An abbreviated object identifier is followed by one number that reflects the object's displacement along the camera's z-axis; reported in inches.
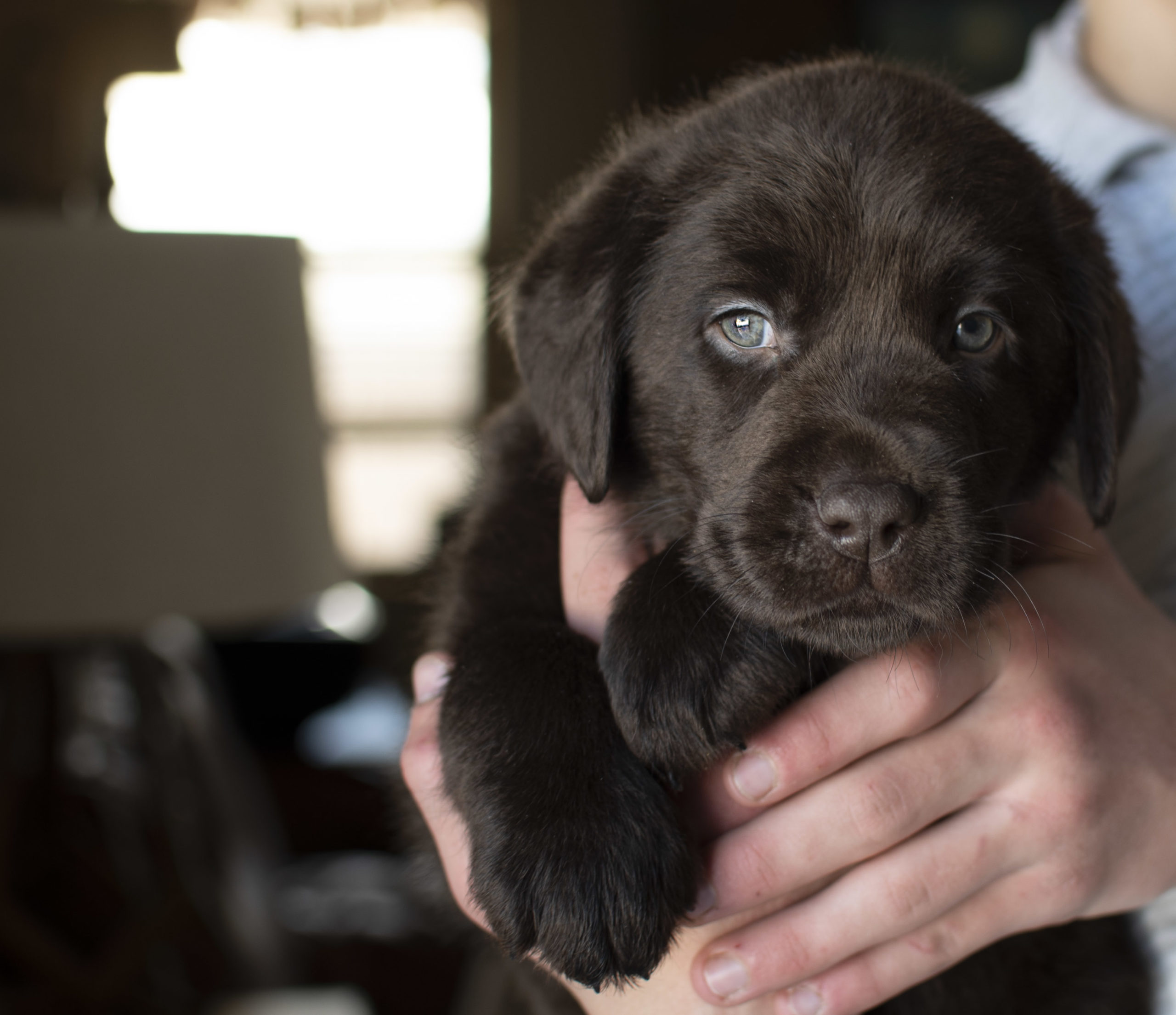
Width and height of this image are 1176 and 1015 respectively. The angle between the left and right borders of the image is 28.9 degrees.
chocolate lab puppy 18.4
